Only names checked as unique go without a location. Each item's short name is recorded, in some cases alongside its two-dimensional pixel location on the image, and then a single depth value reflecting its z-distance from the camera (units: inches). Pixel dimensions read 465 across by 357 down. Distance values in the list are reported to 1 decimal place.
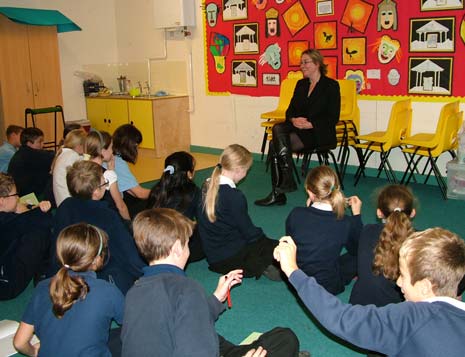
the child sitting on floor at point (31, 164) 175.8
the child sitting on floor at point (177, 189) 135.1
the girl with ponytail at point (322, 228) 109.7
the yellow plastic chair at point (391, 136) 203.6
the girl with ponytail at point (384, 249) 88.9
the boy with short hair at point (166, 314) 60.4
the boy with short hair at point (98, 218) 108.7
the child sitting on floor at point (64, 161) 150.2
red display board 205.5
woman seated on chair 200.4
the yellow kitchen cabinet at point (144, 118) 295.3
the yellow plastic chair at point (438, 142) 192.2
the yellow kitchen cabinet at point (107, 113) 310.8
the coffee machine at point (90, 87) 333.7
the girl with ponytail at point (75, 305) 70.1
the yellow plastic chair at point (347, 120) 224.8
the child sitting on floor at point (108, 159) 141.3
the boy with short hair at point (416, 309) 49.8
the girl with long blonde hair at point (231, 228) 123.3
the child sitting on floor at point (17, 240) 118.9
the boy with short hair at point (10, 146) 192.4
